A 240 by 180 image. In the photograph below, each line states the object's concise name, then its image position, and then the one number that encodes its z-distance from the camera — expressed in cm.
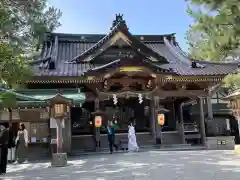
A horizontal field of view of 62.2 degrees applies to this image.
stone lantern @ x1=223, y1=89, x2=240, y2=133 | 876
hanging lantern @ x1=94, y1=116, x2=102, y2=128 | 1085
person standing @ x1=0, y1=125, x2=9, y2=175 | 686
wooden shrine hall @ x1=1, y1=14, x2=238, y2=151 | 1095
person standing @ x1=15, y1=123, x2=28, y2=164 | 931
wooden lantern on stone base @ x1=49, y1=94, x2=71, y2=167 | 817
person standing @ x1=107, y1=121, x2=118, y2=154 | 1025
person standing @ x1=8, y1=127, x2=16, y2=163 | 928
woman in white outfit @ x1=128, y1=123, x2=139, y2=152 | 1071
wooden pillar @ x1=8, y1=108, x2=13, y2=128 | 1015
